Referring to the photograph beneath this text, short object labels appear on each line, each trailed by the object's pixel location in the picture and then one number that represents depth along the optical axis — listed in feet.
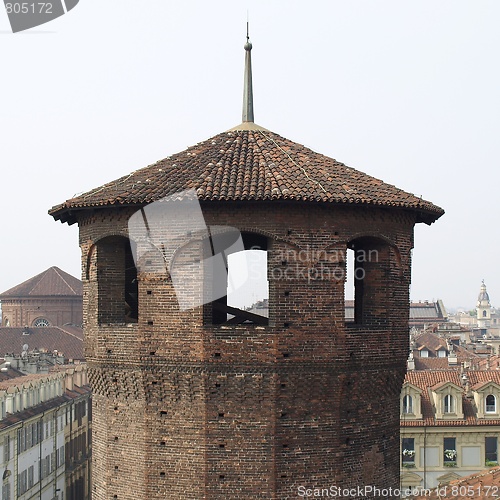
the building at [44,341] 236.84
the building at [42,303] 267.18
